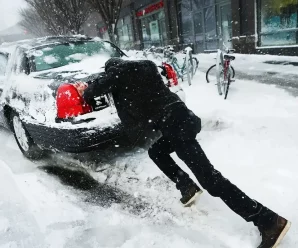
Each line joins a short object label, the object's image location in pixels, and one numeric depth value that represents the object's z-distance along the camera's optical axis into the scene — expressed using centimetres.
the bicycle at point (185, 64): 821
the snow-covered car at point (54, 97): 334
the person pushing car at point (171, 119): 221
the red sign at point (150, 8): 1910
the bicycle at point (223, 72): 630
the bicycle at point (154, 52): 1028
